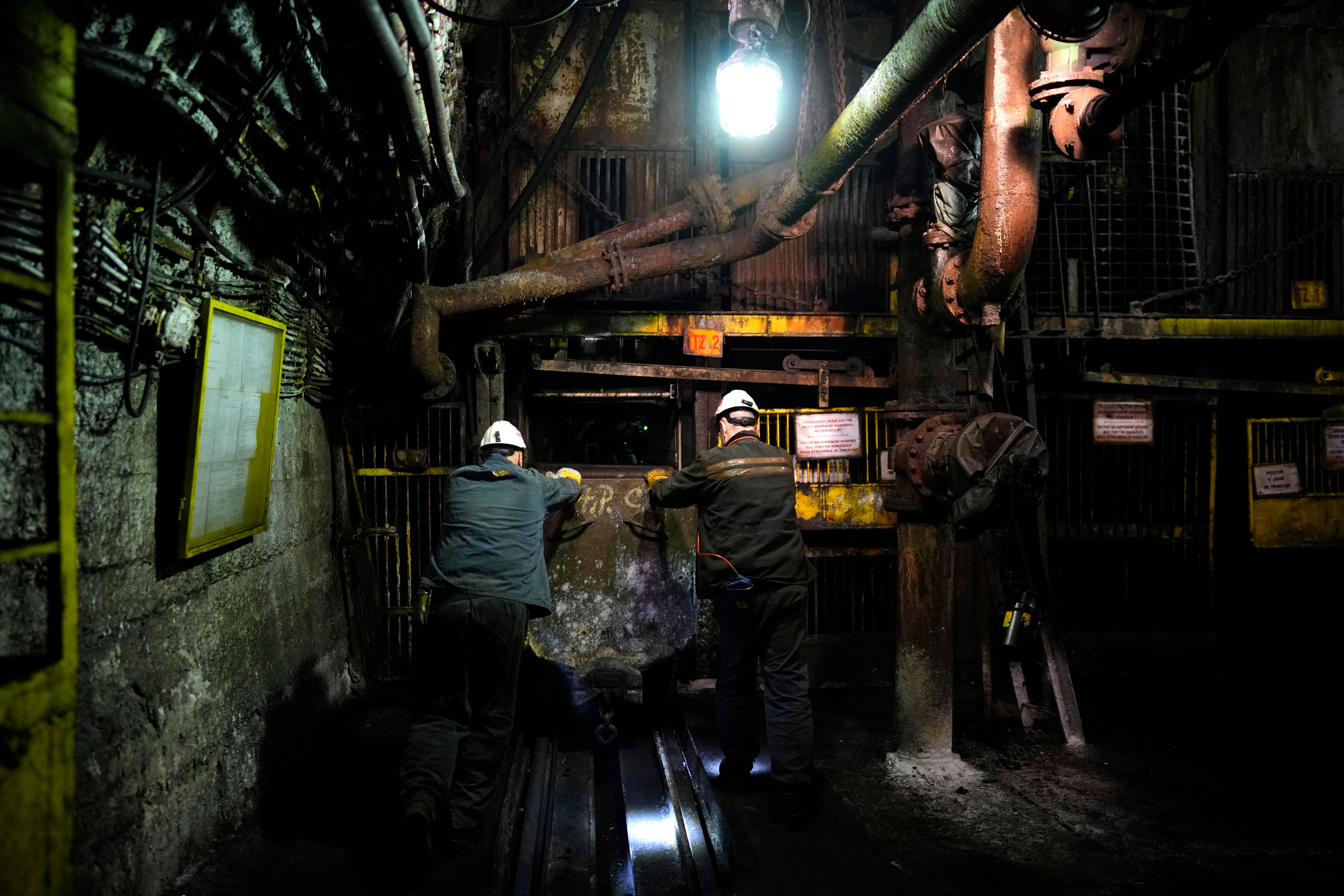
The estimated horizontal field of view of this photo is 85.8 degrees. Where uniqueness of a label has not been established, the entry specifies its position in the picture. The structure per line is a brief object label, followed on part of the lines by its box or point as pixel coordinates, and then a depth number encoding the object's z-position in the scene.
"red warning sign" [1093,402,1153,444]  6.88
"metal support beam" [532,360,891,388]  6.42
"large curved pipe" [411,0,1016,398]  2.92
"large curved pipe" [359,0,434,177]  2.54
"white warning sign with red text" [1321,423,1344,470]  6.69
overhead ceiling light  4.55
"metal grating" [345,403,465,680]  6.44
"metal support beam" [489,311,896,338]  6.32
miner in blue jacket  3.97
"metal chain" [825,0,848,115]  4.33
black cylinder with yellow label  4.80
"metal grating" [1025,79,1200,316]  6.83
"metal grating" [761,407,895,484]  6.65
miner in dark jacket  4.49
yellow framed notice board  3.46
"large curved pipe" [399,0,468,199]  2.71
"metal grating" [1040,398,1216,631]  6.96
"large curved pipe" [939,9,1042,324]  3.97
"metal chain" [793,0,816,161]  4.64
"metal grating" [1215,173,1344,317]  6.90
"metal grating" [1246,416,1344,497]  6.75
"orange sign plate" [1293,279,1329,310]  6.87
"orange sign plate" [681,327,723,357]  6.38
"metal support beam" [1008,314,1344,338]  6.48
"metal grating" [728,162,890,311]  6.80
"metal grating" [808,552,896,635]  6.86
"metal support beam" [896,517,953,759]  4.90
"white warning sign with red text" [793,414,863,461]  6.59
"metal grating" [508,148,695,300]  6.74
